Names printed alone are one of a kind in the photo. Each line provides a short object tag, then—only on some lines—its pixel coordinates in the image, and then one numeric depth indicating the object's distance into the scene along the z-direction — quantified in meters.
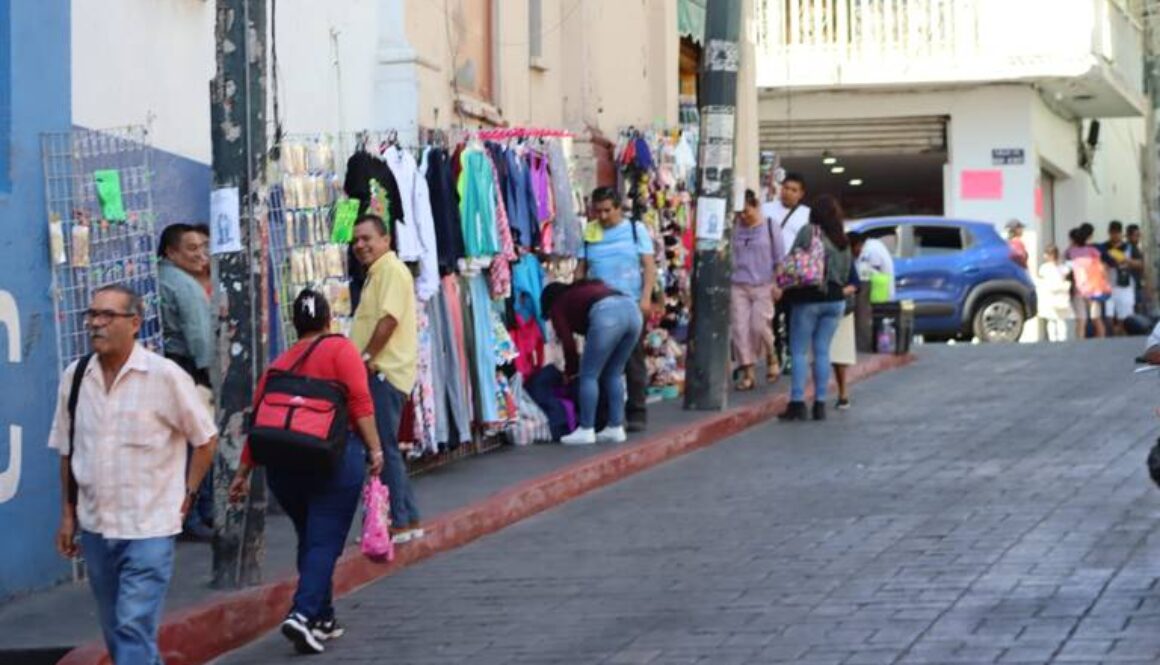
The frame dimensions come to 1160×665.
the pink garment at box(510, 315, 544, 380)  17.08
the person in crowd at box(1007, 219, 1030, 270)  29.20
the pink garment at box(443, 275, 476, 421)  15.52
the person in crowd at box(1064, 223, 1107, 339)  31.42
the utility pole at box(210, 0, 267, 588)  10.76
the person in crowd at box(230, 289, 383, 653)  9.92
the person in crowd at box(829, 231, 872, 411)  19.20
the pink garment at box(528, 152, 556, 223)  16.83
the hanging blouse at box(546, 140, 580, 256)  17.22
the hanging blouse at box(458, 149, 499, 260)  15.52
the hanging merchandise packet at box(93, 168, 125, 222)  11.53
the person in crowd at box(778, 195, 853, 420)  18.27
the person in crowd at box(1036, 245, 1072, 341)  31.75
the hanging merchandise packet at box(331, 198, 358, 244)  13.96
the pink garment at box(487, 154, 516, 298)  16.05
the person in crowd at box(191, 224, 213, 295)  12.45
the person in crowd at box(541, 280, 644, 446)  16.45
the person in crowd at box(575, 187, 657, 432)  17.16
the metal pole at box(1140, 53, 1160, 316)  39.97
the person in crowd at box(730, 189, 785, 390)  20.06
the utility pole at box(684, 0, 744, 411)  18.95
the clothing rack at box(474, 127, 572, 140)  16.27
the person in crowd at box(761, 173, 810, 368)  20.14
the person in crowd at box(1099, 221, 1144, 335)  32.12
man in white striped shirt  8.33
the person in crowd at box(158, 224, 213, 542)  12.28
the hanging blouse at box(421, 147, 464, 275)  15.23
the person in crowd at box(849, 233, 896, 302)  24.42
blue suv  29.03
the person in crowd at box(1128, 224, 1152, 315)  33.94
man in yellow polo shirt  11.78
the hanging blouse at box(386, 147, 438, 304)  14.56
